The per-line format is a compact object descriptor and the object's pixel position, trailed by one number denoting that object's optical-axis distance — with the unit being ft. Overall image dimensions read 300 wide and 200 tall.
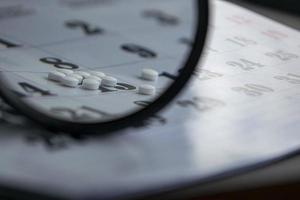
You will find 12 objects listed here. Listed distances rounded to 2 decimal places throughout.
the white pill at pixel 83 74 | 1.30
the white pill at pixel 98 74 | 1.30
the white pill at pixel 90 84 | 1.25
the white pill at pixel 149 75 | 1.31
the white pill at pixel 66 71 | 1.29
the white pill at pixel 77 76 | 1.27
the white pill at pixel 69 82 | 1.25
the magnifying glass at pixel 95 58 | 1.17
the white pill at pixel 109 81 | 1.27
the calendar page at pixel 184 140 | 1.03
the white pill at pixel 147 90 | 1.24
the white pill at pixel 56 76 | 1.26
